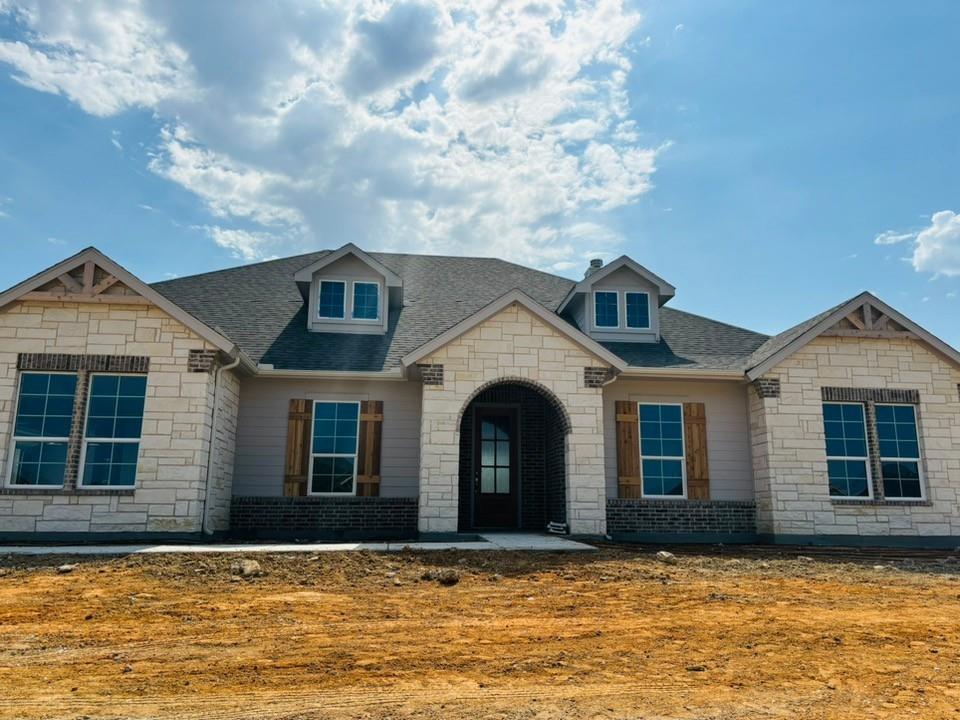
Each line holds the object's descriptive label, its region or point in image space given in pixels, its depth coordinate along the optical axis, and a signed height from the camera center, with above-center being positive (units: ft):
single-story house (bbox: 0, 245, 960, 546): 39.34 +4.17
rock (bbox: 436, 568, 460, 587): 27.94 -3.57
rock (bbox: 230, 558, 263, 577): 28.63 -3.39
